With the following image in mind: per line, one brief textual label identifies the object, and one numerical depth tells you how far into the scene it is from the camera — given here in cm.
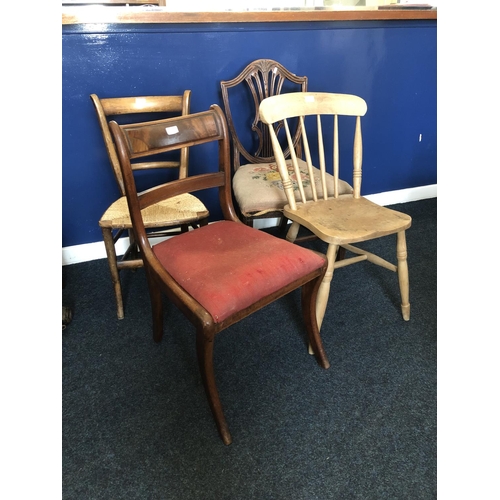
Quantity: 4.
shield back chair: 175
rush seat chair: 161
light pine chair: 147
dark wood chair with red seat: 114
